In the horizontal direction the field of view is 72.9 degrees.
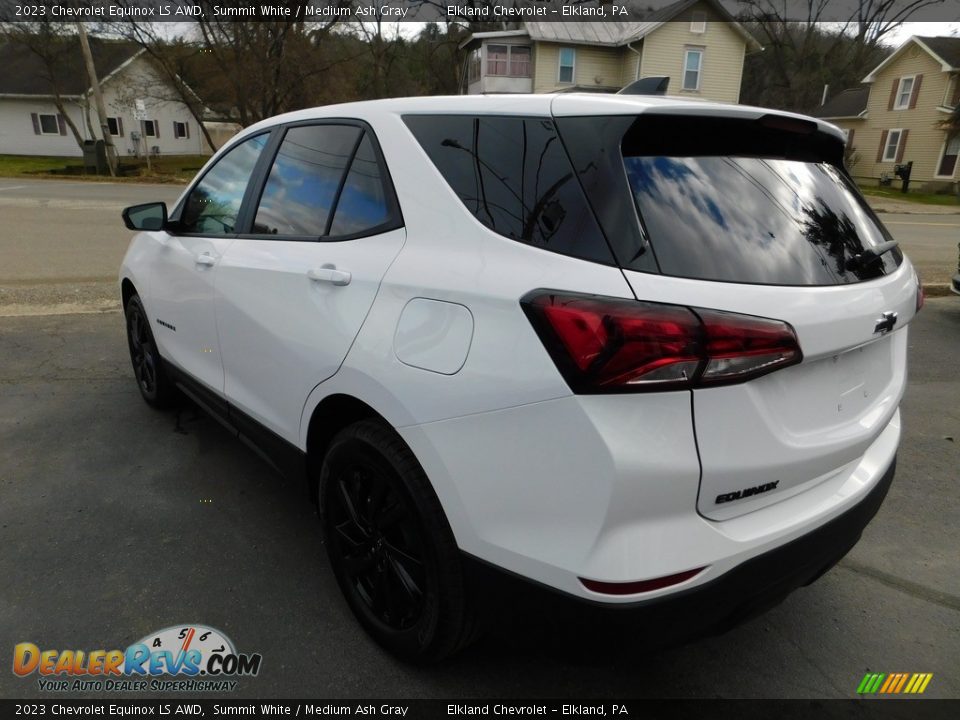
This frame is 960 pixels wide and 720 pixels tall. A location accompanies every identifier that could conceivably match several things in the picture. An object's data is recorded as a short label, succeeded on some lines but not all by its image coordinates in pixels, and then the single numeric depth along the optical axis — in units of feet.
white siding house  125.49
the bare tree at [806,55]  153.89
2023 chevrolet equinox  4.92
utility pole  78.84
